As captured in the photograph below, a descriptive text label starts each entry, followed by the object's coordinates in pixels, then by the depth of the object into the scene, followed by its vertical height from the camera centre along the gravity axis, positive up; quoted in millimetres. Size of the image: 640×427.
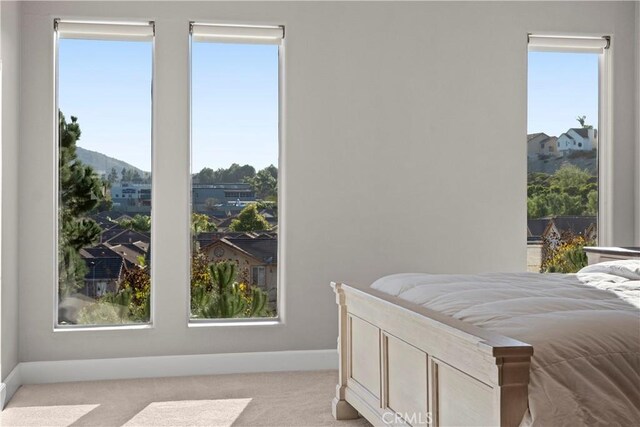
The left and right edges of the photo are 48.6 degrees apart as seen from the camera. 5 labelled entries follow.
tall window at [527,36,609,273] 5363 +486
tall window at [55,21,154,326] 4832 +306
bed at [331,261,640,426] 1929 -423
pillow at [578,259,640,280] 3178 -257
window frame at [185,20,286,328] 4883 +143
